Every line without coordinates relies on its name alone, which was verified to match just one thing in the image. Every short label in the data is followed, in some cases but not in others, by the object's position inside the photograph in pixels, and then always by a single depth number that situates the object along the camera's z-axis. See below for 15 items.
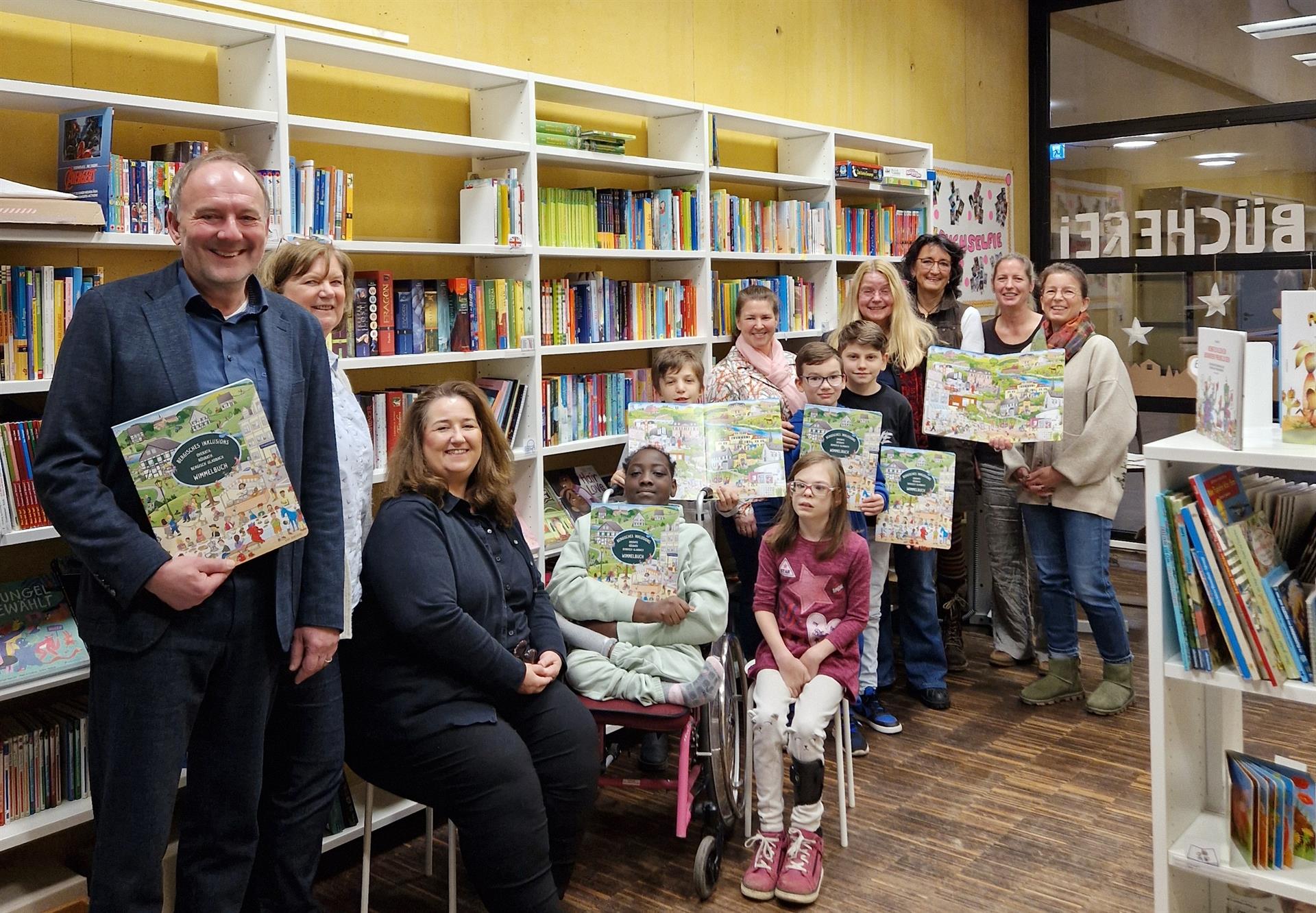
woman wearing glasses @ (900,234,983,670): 4.83
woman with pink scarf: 4.17
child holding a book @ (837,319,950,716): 4.19
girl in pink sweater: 3.13
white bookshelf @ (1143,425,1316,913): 2.19
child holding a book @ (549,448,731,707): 3.06
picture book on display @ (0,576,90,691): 2.63
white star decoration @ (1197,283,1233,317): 6.74
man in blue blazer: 2.07
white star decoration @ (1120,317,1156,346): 7.03
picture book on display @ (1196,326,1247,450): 2.18
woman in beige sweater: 4.23
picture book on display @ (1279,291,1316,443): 2.16
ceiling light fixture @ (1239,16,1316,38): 6.39
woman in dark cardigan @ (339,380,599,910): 2.66
